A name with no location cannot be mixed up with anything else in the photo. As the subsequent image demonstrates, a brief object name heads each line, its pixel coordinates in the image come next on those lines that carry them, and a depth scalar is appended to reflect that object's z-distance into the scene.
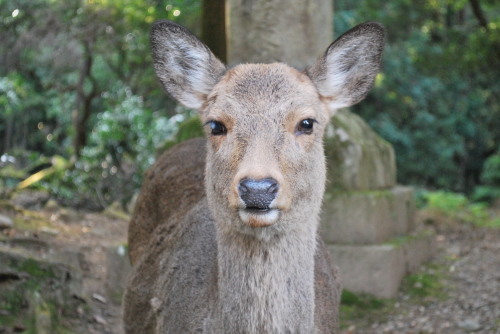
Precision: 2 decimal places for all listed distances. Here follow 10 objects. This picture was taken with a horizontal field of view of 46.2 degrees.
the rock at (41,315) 4.59
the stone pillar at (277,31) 6.75
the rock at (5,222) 6.41
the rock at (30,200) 9.79
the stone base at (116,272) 6.35
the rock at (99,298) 6.16
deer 2.94
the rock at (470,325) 5.30
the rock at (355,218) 6.26
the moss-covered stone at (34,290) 4.64
